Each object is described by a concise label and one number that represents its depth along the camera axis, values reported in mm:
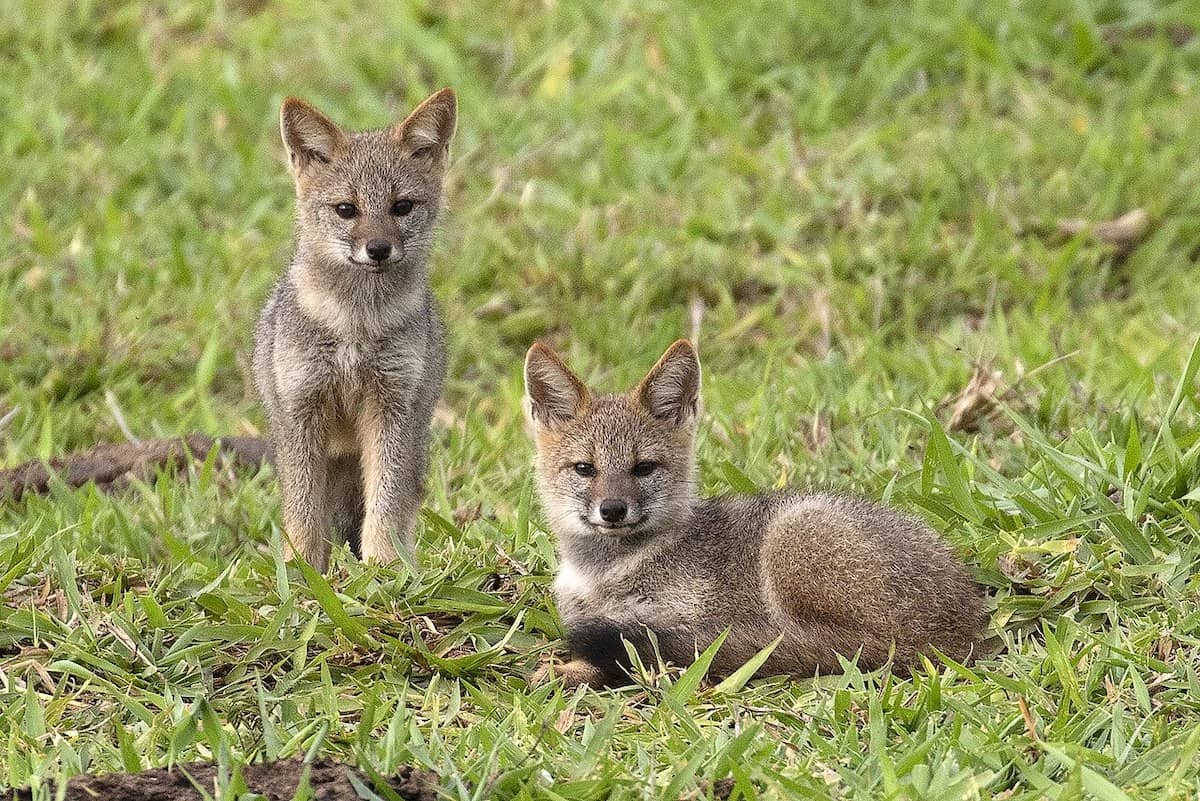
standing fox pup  12547
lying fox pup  10719
